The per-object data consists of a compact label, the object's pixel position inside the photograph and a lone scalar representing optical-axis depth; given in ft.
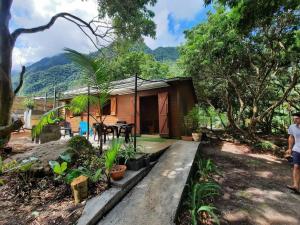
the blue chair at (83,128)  28.63
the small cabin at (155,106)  27.58
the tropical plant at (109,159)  10.34
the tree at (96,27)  17.47
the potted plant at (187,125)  27.01
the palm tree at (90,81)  11.84
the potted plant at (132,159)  12.85
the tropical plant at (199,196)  9.22
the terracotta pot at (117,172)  10.89
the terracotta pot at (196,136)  26.45
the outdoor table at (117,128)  21.22
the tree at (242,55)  23.84
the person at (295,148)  12.74
